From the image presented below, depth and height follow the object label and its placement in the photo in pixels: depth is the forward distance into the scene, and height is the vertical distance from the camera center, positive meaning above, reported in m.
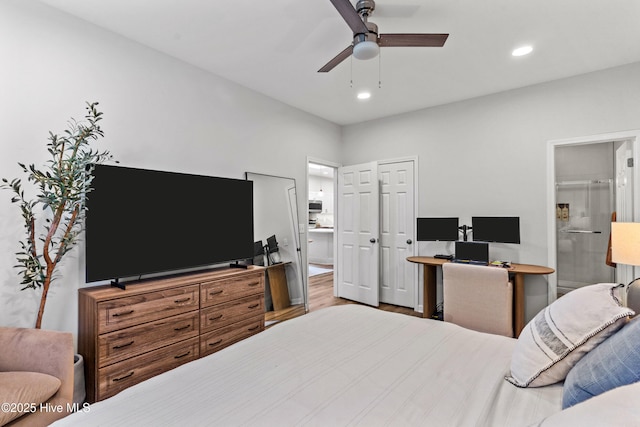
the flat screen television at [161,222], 2.25 -0.06
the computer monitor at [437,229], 3.82 -0.20
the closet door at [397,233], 4.36 -0.28
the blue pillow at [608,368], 0.86 -0.47
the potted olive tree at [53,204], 1.93 +0.08
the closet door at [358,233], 4.49 -0.30
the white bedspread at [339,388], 1.01 -0.68
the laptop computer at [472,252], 3.45 -0.45
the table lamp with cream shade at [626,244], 2.28 -0.24
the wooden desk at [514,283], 3.15 -0.80
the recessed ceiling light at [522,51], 2.70 +1.46
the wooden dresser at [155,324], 2.08 -0.86
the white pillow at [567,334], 1.10 -0.47
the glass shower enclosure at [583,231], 4.82 -0.30
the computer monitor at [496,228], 3.41 -0.18
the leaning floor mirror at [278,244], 3.65 -0.38
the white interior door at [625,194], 2.99 +0.18
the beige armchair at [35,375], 1.41 -0.82
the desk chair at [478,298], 2.42 -0.70
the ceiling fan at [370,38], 1.85 +1.12
